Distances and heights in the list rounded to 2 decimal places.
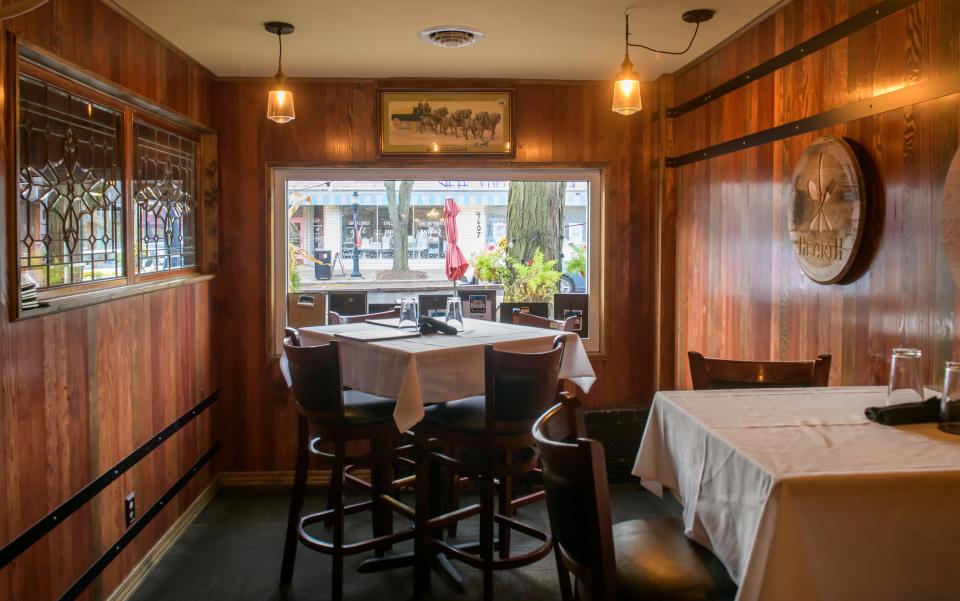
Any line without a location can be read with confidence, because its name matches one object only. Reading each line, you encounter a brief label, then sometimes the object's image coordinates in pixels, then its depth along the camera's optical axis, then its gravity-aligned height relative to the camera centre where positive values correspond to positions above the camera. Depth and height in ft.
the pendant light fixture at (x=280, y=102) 11.98 +2.32
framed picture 15.19 +2.55
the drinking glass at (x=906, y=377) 6.49 -0.96
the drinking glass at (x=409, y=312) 12.08 -0.81
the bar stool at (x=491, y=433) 9.68 -2.19
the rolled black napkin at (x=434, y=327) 11.49 -0.98
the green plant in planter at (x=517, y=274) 16.10 -0.32
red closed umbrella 15.99 +0.06
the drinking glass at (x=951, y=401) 6.13 -1.10
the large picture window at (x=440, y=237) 15.56 +0.40
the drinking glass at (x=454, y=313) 12.14 -0.83
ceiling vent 11.93 +3.33
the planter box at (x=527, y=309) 15.97 -1.01
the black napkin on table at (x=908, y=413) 6.36 -1.23
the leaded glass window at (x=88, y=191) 8.50 +0.85
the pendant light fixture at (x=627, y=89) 10.87 +2.28
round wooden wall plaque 8.97 +0.57
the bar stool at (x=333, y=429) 9.92 -2.18
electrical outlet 10.79 -3.38
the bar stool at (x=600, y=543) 5.45 -2.19
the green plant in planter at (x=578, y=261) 15.93 -0.06
